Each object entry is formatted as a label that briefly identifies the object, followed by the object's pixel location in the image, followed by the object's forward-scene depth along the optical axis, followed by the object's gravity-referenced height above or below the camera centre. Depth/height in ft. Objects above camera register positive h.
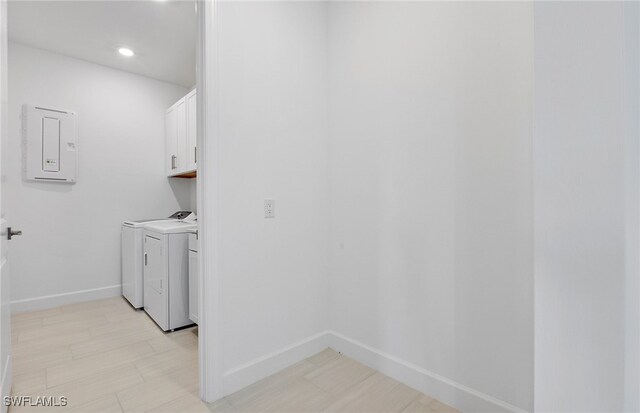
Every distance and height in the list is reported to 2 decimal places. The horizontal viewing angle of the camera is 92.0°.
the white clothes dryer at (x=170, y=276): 8.02 -1.88
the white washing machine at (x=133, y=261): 9.61 -1.82
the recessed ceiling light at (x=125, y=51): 9.81 +4.94
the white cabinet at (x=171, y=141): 11.36 +2.42
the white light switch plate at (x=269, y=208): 6.03 -0.06
